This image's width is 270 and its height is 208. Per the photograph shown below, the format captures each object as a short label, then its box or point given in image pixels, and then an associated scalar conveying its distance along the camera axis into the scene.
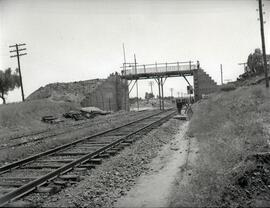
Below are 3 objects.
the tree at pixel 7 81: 58.25
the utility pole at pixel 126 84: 49.28
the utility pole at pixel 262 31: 29.92
